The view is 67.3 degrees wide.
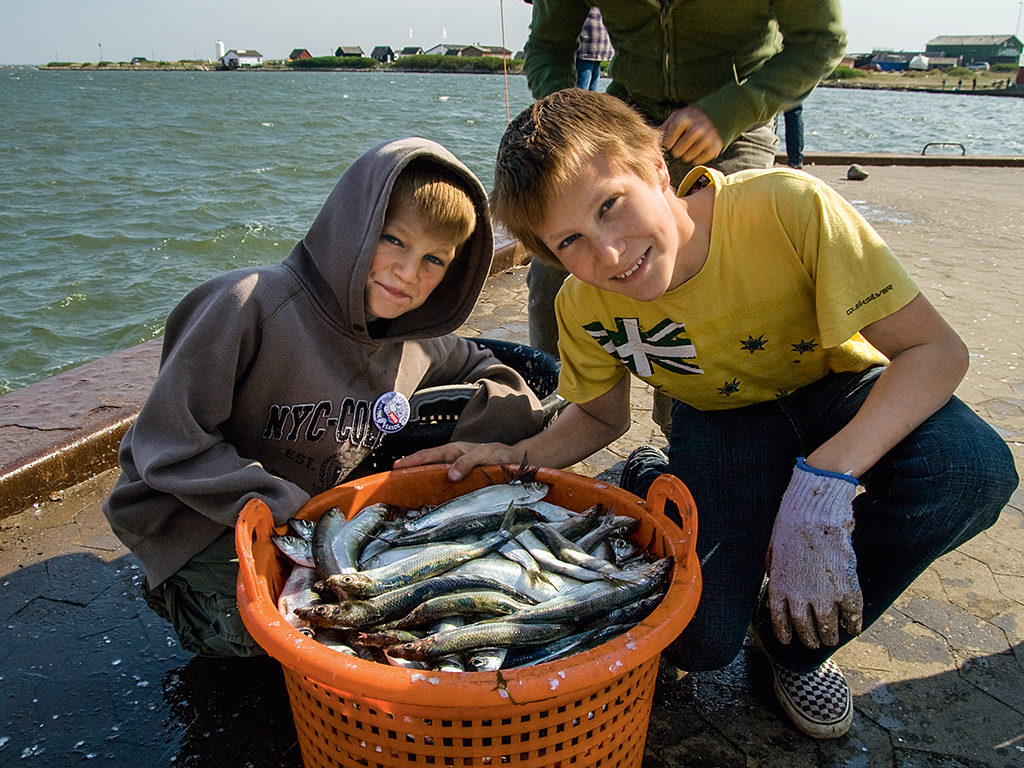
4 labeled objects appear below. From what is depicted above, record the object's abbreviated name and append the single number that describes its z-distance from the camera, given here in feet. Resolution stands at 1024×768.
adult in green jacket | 10.30
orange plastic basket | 5.05
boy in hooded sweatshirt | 7.88
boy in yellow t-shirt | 7.39
